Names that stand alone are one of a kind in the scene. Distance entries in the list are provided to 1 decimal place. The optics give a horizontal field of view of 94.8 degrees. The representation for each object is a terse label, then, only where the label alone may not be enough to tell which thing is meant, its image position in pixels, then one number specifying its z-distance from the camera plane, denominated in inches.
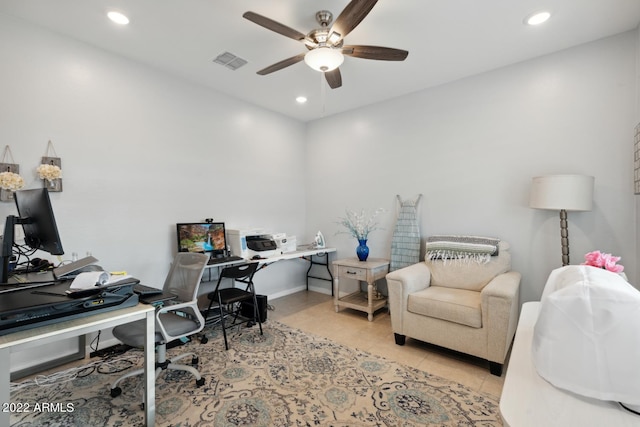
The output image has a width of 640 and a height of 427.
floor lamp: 92.9
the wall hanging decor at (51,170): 91.4
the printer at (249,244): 136.8
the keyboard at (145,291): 71.2
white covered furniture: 30.5
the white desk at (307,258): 132.2
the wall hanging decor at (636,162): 89.6
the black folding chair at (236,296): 108.7
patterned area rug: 70.6
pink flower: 67.2
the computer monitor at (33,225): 60.4
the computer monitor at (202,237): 123.3
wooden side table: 133.1
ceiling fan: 77.1
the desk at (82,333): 44.9
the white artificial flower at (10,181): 84.0
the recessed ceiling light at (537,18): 87.4
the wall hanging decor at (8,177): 84.3
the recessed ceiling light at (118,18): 87.8
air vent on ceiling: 111.4
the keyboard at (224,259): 121.1
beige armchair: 88.8
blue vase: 145.1
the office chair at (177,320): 76.4
